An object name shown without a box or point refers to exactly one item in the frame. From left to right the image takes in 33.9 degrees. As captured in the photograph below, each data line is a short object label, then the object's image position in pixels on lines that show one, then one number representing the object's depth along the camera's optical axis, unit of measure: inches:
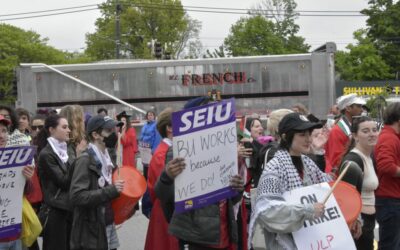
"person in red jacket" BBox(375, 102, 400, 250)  255.1
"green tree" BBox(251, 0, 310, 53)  3036.4
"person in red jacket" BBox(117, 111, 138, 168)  493.0
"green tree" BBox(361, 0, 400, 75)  2497.5
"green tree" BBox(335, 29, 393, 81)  2256.4
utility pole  1823.6
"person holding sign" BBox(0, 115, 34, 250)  204.8
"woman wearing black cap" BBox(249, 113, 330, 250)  156.4
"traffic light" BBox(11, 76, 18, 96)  856.3
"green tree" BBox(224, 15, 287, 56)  2770.7
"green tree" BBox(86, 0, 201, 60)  2541.8
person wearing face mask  209.3
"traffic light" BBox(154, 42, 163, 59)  1306.6
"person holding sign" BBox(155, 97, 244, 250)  186.9
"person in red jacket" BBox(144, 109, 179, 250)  215.5
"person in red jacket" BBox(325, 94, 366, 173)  271.0
